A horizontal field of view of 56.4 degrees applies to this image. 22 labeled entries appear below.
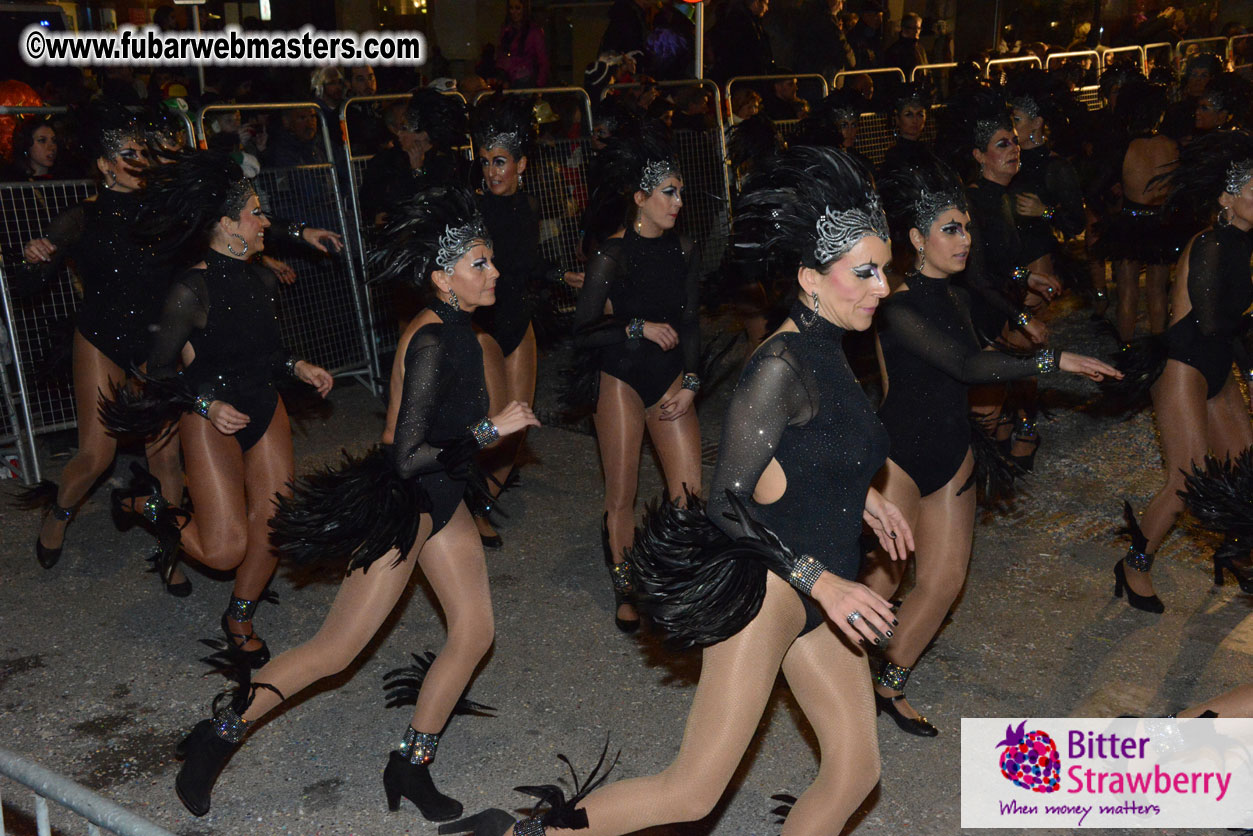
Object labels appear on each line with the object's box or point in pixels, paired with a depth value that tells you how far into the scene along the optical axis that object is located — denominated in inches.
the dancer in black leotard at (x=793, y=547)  127.3
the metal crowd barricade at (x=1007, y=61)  503.8
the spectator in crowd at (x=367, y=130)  366.6
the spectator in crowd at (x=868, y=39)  546.0
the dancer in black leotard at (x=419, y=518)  156.9
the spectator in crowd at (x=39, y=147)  298.5
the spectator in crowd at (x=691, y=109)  424.2
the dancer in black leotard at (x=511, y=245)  246.5
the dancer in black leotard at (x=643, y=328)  210.5
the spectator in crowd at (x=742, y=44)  465.7
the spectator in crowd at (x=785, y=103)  441.7
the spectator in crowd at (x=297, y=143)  363.9
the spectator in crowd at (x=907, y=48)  533.6
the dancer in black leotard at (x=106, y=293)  231.9
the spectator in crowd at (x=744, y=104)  422.6
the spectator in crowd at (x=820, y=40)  487.2
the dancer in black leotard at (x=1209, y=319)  203.6
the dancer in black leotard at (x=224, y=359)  189.6
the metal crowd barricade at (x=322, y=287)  346.0
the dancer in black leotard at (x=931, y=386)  173.5
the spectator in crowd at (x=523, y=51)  459.8
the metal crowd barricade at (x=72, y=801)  86.1
